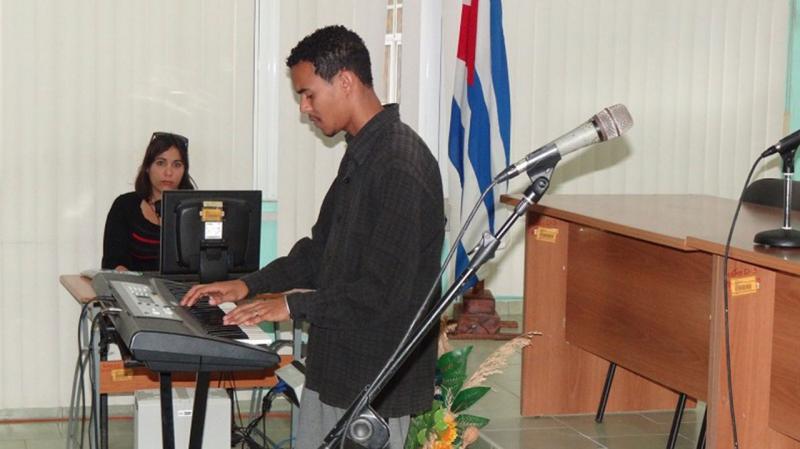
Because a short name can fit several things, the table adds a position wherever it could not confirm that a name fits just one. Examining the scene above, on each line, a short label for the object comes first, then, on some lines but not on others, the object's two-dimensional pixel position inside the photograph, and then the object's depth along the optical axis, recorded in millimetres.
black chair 4293
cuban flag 5051
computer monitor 3777
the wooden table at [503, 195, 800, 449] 3068
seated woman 4492
